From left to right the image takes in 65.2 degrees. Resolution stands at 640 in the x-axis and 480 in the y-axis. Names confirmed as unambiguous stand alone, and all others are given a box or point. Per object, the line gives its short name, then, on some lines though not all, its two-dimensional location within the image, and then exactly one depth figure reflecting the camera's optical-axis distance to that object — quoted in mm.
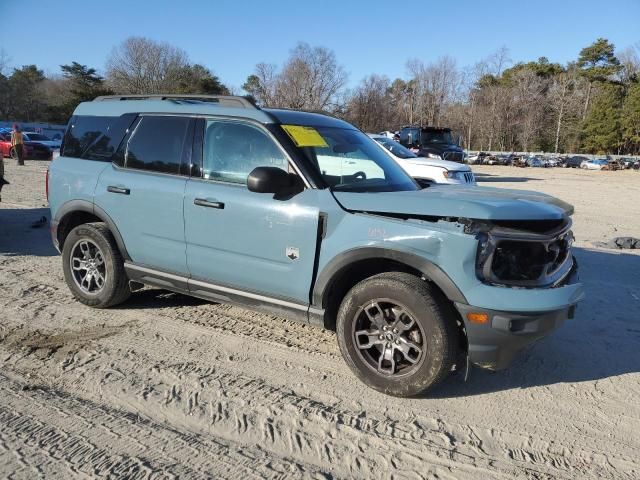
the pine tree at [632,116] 67000
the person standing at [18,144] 22666
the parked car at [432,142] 19422
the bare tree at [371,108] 63938
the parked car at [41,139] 28202
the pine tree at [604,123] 68625
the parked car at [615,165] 51509
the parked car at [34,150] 27016
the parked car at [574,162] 56625
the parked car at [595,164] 51975
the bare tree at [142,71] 61812
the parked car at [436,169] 12117
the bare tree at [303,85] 59594
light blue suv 3125
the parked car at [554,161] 54406
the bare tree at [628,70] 75062
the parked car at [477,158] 52750
